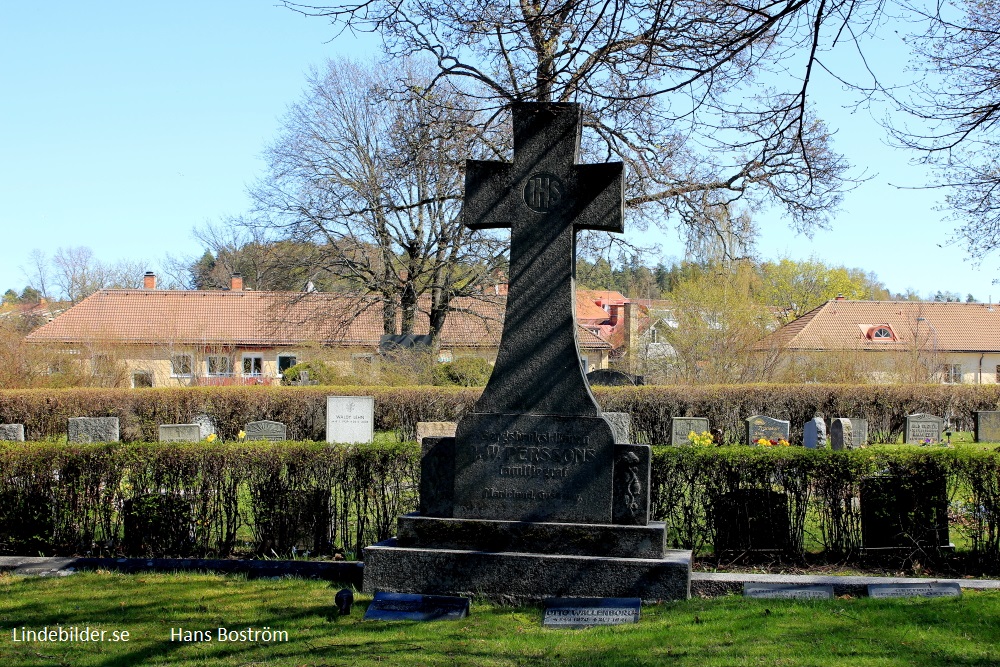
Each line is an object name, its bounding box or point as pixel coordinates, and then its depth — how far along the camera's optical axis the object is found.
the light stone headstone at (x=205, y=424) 21.23
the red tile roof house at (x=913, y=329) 47.25
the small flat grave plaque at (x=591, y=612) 6.10
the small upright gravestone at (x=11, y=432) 19.70
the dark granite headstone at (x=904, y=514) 7.90
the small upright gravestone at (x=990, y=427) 23.20
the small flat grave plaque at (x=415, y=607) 6.26
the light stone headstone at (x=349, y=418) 19.89
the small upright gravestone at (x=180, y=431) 19.09
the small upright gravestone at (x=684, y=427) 20.33
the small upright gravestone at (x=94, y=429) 19.92
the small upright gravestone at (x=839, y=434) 17.91
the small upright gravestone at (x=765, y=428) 20.06
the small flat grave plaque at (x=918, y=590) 6.52
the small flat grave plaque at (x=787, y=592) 6.56
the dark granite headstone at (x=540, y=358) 6.75
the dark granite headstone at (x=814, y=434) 19.23
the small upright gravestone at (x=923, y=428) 22.19
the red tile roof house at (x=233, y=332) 33.34
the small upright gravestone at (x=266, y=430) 19.88
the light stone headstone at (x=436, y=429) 16.55
